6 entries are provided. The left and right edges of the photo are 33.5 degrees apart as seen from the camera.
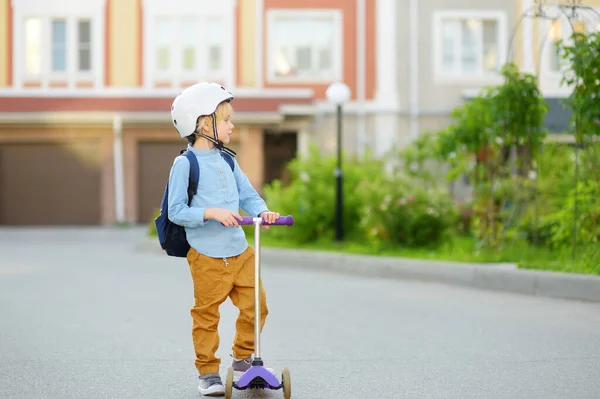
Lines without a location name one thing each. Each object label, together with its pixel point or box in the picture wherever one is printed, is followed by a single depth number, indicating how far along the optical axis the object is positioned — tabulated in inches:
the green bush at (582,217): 428.8
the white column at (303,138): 997.2
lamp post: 596.4
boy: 204.7
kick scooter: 193.3
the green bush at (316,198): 624.1
